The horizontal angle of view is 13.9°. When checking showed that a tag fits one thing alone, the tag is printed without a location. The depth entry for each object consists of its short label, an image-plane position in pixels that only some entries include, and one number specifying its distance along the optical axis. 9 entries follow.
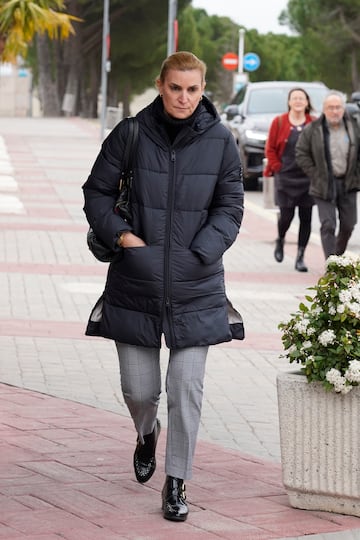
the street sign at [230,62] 61.97
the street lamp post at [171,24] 34.66
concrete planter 5.53
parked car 24.45
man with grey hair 12.44
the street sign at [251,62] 61.38
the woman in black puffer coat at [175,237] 5.45
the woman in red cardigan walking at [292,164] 13.95
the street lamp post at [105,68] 38.80
